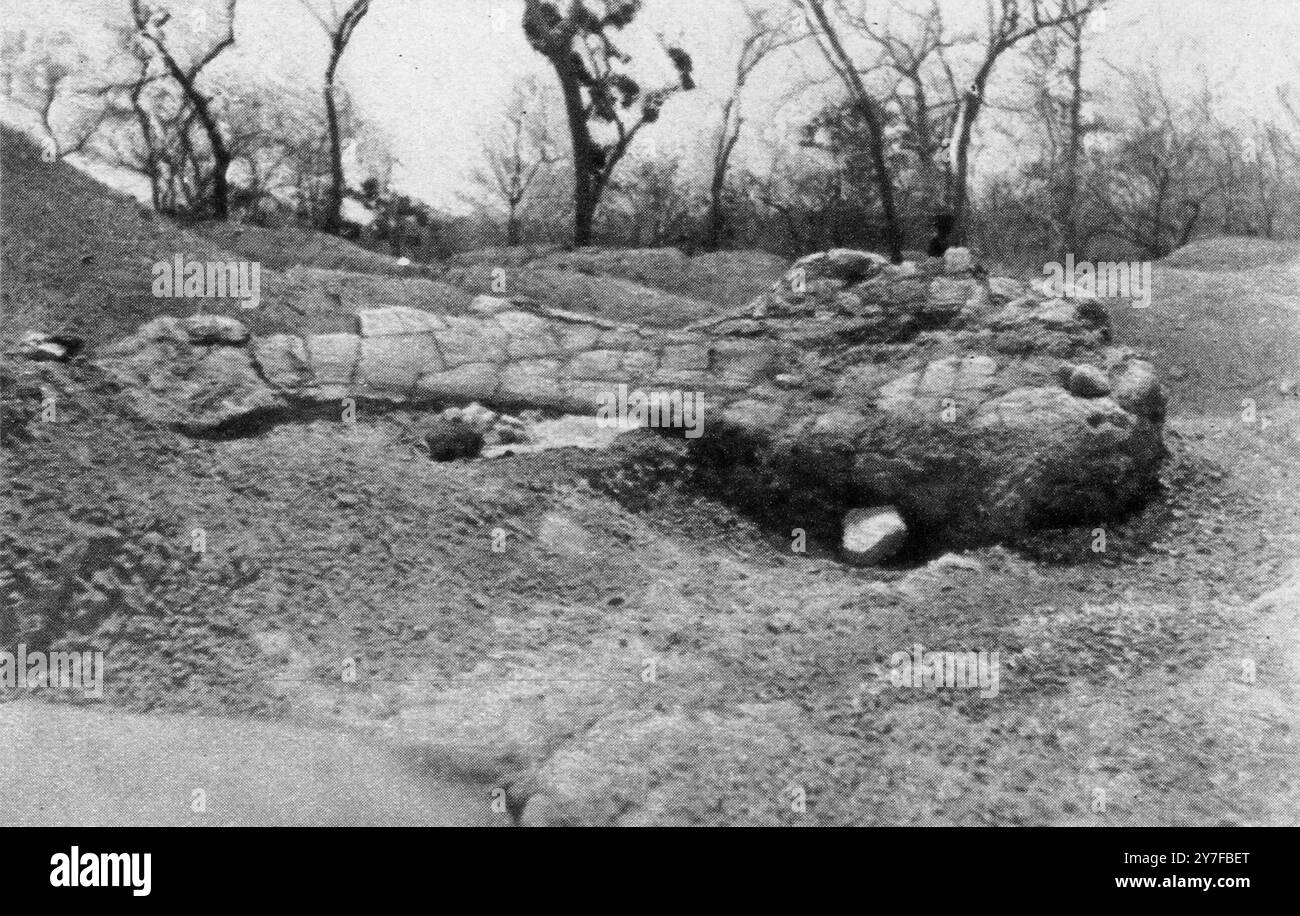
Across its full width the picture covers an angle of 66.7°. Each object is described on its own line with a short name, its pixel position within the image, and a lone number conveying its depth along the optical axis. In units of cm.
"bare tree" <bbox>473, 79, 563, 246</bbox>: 1039
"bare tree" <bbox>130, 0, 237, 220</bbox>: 834
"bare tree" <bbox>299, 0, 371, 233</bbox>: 801
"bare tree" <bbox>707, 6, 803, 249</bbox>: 888
